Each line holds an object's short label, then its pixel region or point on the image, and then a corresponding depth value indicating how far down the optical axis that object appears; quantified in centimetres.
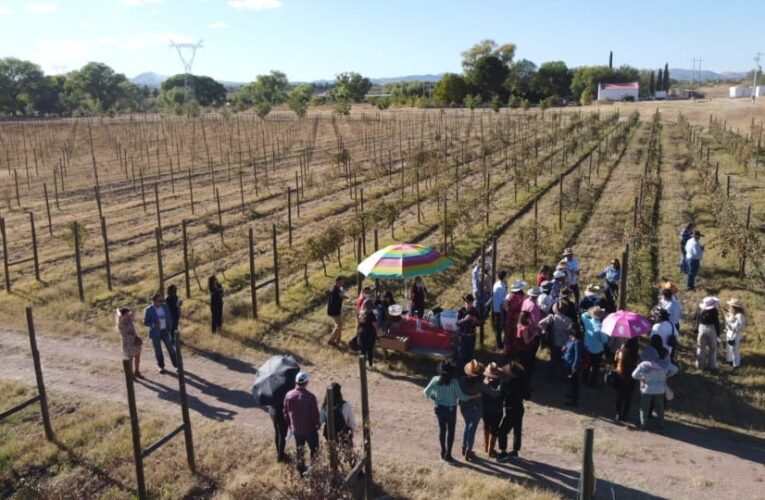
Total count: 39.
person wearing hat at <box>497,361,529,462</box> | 765
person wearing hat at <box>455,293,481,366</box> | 1025
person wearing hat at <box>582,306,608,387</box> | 943
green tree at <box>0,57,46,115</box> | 9544
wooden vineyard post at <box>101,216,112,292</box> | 1482
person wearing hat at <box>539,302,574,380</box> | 977
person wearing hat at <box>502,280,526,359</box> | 1014
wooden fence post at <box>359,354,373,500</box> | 668
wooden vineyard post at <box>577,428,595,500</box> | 517
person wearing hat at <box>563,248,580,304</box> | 1241
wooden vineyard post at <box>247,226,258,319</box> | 1289
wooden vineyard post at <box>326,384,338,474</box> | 652
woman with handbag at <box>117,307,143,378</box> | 1015
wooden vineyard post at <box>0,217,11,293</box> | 1517
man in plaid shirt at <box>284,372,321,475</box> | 706
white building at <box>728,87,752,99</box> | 11419
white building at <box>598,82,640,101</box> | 10112
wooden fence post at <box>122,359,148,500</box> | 683
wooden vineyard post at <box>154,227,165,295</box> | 1371
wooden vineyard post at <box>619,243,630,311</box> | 998
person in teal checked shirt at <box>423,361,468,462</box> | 751
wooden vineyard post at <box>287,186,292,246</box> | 1856
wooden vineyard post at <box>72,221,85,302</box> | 1438
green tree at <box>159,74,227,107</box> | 11681
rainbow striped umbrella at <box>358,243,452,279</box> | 1120
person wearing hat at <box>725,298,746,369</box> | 1000
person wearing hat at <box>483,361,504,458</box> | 771
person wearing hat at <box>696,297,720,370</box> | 995
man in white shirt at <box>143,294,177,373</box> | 1045
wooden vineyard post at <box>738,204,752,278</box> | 1400
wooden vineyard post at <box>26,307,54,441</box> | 833
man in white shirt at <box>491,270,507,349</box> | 1140
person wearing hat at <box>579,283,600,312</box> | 1051
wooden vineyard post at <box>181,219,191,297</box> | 1386
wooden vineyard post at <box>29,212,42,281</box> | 1553
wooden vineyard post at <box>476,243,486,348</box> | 1155
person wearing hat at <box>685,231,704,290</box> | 1368
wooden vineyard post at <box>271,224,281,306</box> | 1373
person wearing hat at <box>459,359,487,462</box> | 757
